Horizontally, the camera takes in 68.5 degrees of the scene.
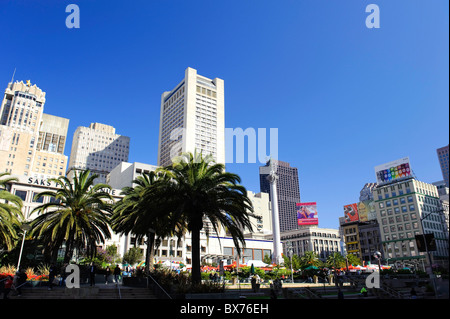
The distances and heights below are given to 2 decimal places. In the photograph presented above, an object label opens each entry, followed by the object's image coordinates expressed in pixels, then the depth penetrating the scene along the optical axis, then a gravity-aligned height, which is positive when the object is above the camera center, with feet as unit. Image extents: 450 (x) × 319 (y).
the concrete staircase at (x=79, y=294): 66.80 -3.77
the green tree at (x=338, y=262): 287.98 +8.90
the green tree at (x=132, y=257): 260.01 +12.80
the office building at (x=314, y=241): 520.83 +48.79
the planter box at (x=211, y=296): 64.81 -4.19
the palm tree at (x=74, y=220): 99.30 +16.02
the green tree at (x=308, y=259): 317.63 +12.73
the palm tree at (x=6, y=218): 98.22 +16.37
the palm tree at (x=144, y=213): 79.97 +16.09
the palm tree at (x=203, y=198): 80.07 +17.63
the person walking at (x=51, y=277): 73.01 -0.58
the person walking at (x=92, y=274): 79.62 +0.09
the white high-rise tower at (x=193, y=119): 520.42 +242.65
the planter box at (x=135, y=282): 84.51 -1.94
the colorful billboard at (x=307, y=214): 444.14 +75.31
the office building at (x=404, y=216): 347.30 +59.77
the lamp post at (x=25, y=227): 89.37 +12.39
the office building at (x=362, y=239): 425.28 +42.54
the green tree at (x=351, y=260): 314.35 +10.91
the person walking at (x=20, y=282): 66.90 -1.36
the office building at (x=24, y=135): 435.53 +186.09
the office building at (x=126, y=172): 397.80 +121.55
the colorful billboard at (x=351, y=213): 452.35 +78.15
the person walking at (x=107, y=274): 102.01 +0.07
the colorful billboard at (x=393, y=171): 392.88 +116.69
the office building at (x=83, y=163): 639.76 +206.31
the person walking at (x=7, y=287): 61.99 -2.11
